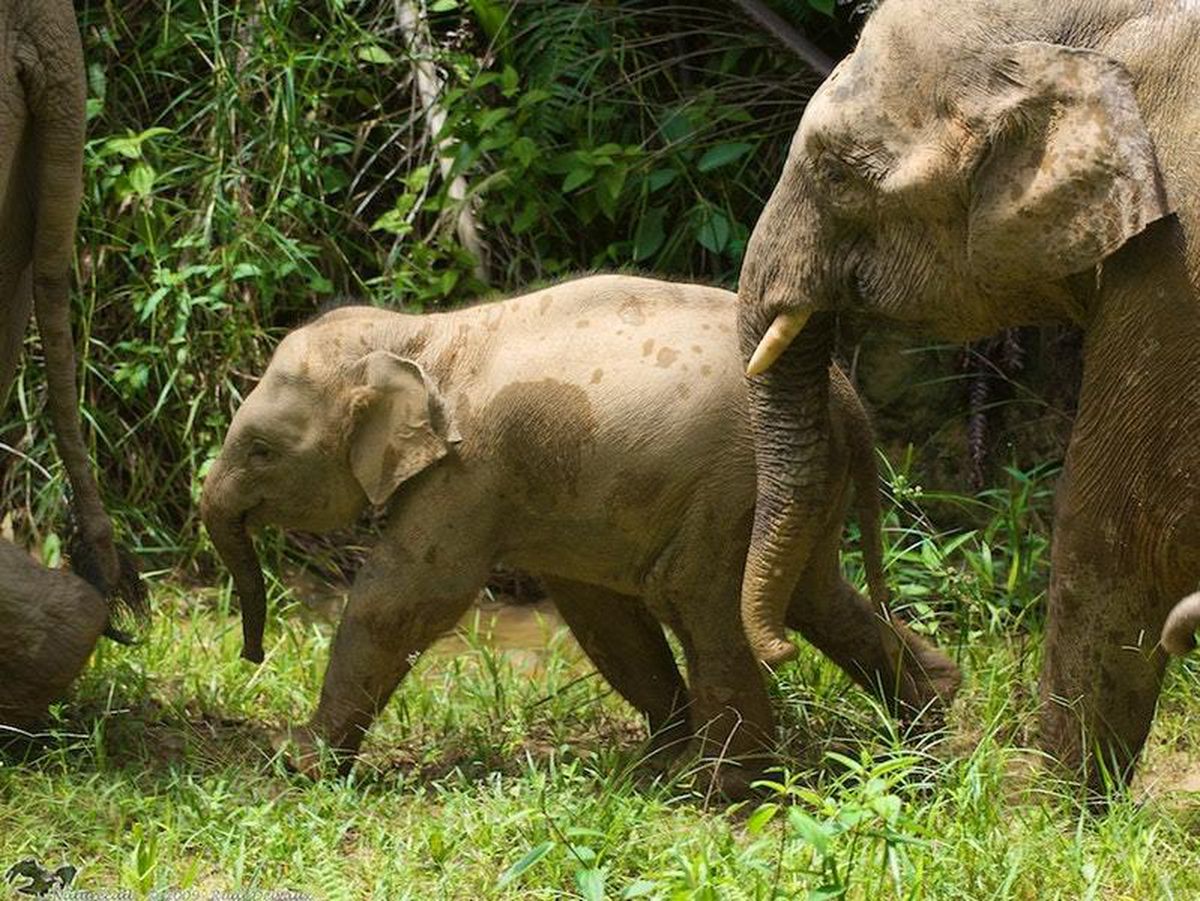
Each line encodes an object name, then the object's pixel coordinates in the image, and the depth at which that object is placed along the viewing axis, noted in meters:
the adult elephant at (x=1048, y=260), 8.15
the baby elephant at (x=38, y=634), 10.52
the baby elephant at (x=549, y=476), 10.16
